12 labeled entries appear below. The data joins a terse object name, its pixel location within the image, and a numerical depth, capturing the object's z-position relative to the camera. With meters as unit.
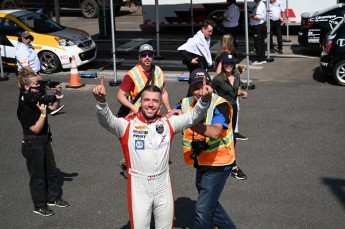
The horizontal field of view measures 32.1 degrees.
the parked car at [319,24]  16.44
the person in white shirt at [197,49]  10.29
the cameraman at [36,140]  6.77
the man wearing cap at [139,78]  7.61
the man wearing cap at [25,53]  11.84
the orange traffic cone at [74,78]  14.33
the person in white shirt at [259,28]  16.14
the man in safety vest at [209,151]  5.50
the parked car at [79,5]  28.14
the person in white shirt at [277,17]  16.95
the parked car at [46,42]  15.70
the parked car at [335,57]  13.40
